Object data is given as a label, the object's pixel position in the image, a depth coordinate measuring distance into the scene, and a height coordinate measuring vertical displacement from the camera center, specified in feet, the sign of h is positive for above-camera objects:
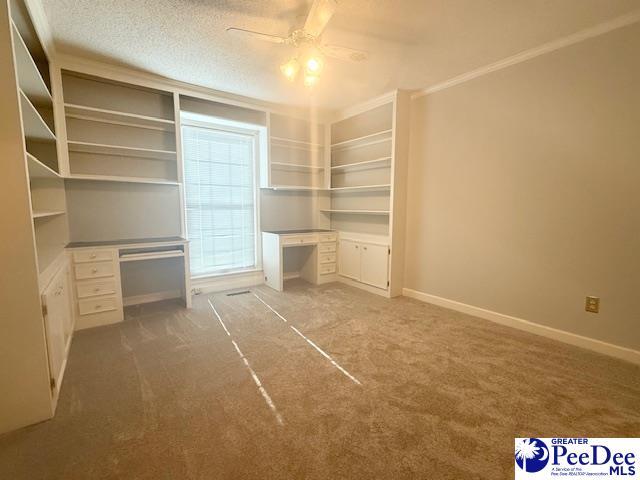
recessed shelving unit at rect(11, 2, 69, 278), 6.52 +1.81
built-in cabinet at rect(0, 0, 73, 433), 4.69 -1.57
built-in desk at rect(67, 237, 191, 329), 8.79 -2.23
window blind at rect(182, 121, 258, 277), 12.62 +0.39
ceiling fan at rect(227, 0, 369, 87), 6.20 +3.92
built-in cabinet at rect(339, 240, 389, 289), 12.23 -2.65
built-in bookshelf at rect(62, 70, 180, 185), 9.78 +2.75
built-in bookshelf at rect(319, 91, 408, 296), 11.80 +0.71
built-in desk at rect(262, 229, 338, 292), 13.12 -2.40
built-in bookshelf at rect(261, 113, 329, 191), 13.91 +2.59
